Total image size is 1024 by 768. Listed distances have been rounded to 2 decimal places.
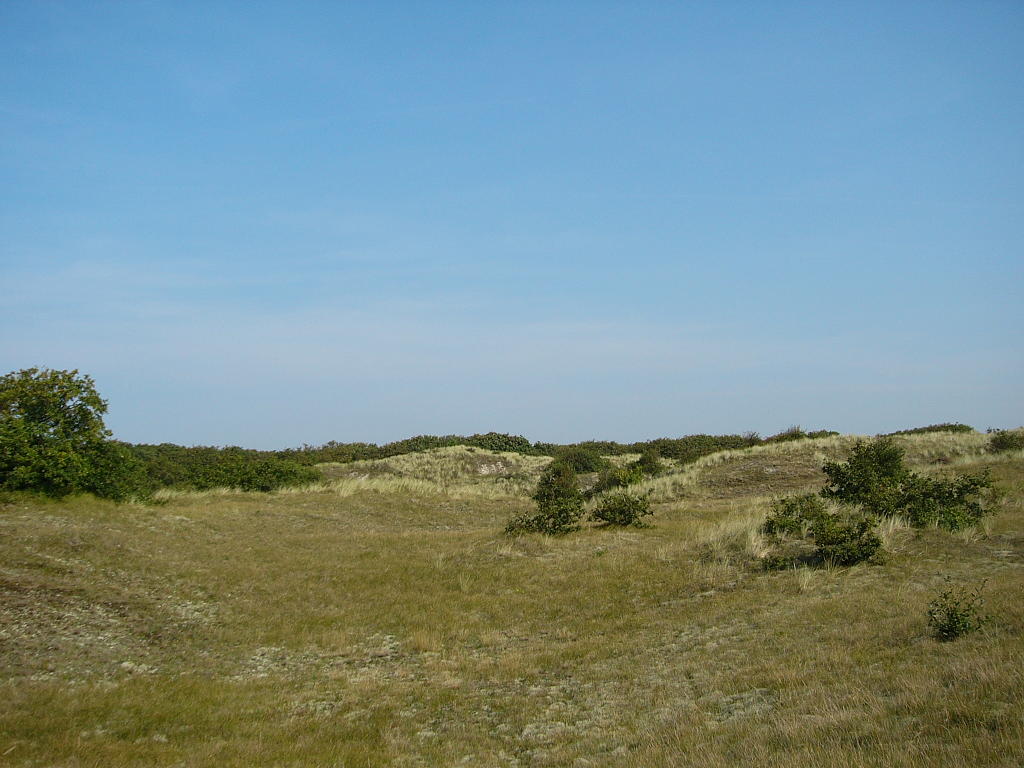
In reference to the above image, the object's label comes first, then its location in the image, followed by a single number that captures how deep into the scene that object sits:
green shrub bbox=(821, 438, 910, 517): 18.95
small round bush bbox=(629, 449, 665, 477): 42.14
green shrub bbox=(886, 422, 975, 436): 47.05
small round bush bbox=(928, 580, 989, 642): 8.80
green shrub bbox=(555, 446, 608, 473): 50.31
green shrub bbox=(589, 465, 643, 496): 37.37
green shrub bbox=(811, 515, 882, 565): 14.90
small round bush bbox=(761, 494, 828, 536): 17.48
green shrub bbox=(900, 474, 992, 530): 16.72
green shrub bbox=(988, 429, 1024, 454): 34.41
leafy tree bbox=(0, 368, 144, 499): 20.77
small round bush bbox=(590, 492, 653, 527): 24.11
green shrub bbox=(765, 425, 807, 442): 45.47
